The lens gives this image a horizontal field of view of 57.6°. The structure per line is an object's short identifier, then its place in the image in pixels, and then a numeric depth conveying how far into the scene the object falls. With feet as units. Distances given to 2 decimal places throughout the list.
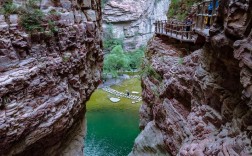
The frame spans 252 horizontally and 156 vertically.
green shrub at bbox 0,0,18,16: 23.45
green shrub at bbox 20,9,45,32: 24.94
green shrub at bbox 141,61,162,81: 44.68
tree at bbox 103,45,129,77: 116.21
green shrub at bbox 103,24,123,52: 140.15
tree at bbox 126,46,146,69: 128.06
